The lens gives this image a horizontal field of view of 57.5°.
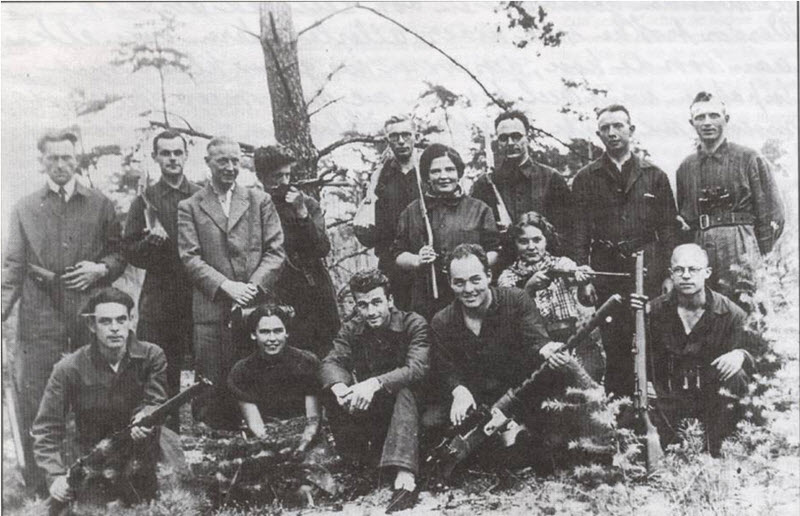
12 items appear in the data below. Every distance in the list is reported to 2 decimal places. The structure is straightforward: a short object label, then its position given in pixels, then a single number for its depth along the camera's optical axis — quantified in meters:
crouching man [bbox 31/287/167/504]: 4.27
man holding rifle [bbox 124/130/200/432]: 4.28
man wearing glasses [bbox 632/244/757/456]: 4.36
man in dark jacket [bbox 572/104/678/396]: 4.37
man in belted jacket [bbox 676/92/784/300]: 4.46
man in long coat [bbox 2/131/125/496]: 4.34
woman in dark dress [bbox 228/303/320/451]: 4.17
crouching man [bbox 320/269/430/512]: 4.06
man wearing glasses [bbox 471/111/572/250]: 4.38
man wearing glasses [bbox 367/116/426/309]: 4.36
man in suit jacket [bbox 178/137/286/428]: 4.20
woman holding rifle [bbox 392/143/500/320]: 4.24
